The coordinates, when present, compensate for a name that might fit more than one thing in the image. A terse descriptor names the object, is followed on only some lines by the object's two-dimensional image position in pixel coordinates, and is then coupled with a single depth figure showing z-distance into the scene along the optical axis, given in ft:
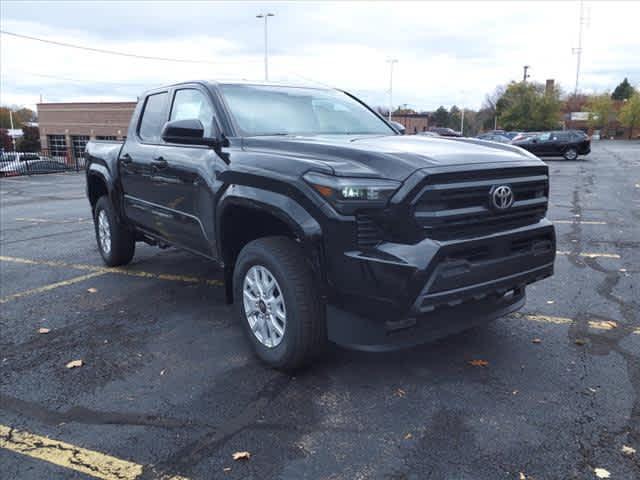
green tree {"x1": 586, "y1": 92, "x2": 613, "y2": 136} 297.12
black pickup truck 9.80
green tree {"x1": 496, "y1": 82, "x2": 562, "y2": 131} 224.12
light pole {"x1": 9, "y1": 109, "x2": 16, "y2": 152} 257.59
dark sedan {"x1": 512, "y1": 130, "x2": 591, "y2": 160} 90.07
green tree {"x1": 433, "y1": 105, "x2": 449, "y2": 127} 341.99
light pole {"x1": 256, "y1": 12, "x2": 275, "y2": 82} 126.21
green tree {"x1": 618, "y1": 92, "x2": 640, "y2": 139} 285.64
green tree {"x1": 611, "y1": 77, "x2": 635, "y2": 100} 365.40
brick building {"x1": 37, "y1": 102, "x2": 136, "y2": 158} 187.01
